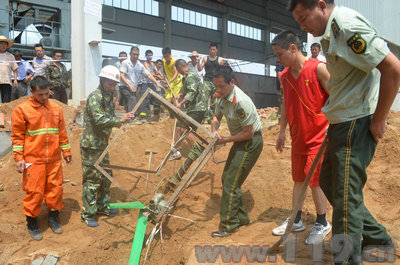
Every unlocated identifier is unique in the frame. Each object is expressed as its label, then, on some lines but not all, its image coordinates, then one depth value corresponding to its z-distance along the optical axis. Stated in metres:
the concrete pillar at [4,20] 12.17
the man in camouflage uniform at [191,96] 5.79
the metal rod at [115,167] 3.56
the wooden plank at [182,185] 3.26
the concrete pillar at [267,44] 25.90
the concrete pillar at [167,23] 19.97
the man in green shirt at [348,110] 1.88
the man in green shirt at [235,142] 3.39
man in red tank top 2.91
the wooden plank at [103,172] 3.41
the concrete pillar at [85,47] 7.93
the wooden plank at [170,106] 3.30
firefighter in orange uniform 3.77
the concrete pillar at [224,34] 22.71
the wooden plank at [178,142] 3.84
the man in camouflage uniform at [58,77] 7.02
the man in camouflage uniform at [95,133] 3.97
